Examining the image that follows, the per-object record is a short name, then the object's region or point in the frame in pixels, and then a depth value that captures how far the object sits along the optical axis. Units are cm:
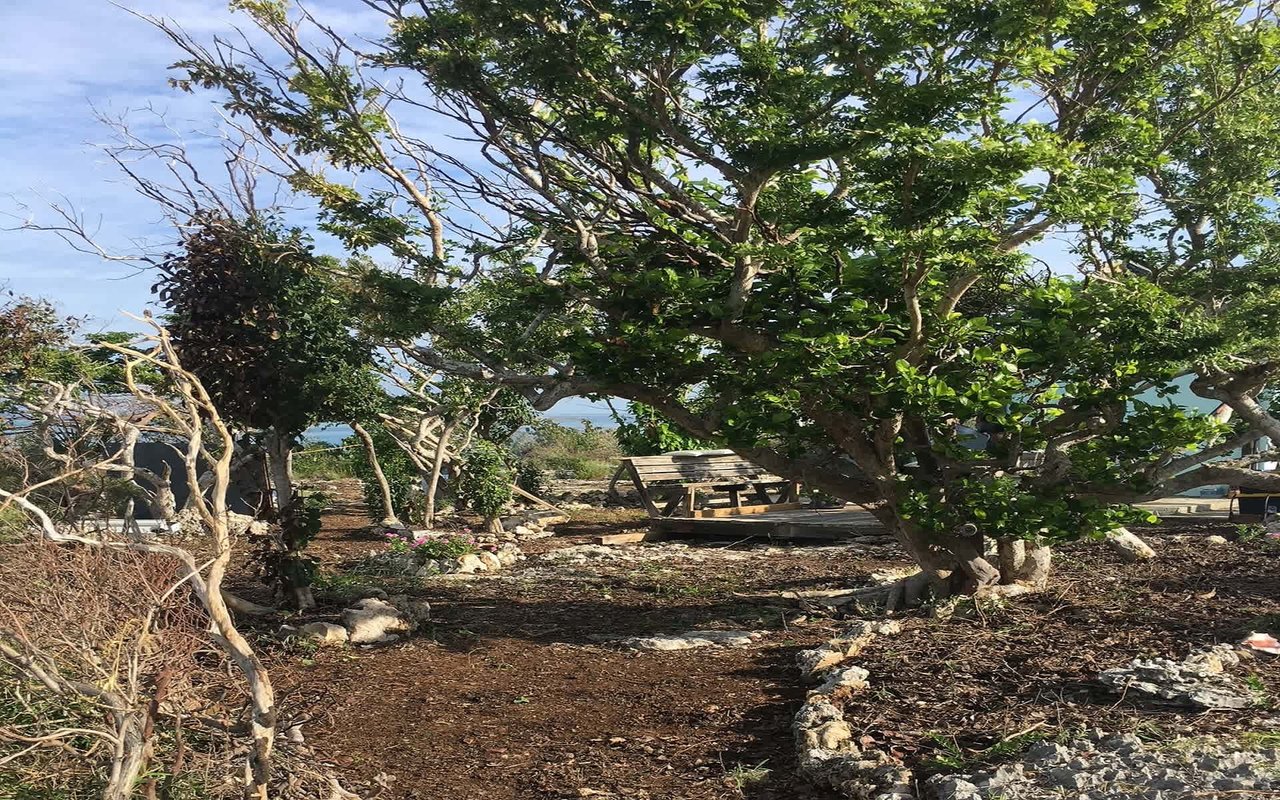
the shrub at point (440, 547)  1091
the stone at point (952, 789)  366
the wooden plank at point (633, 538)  1346
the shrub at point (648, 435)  1770
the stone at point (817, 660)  594
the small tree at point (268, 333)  757
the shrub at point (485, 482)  1361
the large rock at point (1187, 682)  439
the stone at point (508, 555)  1175
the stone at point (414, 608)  794
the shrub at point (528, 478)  1736
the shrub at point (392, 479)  1492
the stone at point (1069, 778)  355
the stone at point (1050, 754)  383
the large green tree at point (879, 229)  573
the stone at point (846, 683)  536
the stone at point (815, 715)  487
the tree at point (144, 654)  328
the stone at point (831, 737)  461
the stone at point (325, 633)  723
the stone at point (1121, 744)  386
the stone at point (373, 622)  738
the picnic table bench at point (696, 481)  1450
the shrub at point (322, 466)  2189
